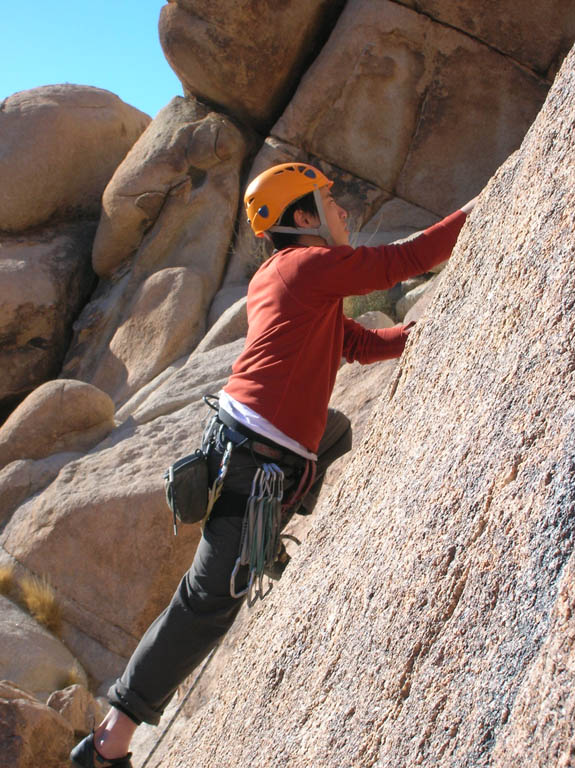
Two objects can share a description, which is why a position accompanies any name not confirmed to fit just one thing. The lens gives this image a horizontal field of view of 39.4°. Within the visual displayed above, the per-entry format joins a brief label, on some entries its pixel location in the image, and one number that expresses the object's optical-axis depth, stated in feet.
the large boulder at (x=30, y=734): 11.05
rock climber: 9.53
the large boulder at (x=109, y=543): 18.83
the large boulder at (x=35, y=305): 35.35
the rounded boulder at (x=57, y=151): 38.04
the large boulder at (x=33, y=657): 17.06
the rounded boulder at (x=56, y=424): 23.93
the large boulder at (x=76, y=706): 14.21
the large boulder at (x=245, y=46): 32.48
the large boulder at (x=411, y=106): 30.83
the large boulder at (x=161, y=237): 32.42
